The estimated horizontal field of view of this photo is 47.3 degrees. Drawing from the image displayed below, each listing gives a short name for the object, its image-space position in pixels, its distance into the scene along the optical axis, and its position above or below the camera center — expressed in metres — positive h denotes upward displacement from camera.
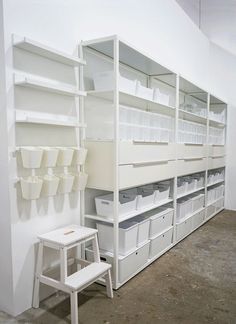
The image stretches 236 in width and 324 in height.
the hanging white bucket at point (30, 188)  1.82 -0.31
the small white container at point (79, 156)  2.21 -0.11
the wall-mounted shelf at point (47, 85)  1.78 +0.40
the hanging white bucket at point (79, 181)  2.24 -0.32
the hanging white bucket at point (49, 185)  1.97 -0.32
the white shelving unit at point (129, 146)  2.22 -0.03
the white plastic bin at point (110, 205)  2.30 -0.55
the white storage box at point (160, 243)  2.76 -1.09
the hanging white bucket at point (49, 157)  1.94 -0.11
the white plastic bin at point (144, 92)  2.53 +0.49
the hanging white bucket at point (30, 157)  1.80 -0.10
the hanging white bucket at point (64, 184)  2.11 -0.33
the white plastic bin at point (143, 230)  2.55 -0.85
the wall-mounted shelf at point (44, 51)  1.77 +0.64
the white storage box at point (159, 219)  2.77 -0.83
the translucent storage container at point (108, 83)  2.28 +0.52
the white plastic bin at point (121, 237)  2.33 -0.84
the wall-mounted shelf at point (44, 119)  1.83 +0.18
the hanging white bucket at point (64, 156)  2.08 -0.11
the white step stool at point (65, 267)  1.78 -0.93
